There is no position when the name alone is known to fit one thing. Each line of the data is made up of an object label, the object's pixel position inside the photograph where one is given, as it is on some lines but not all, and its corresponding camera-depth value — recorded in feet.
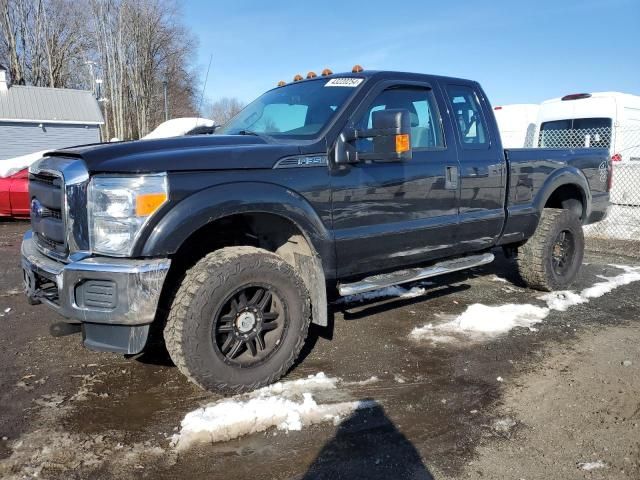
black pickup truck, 9.32
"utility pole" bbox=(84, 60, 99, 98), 135.62
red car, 34.42
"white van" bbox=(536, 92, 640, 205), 34.06
